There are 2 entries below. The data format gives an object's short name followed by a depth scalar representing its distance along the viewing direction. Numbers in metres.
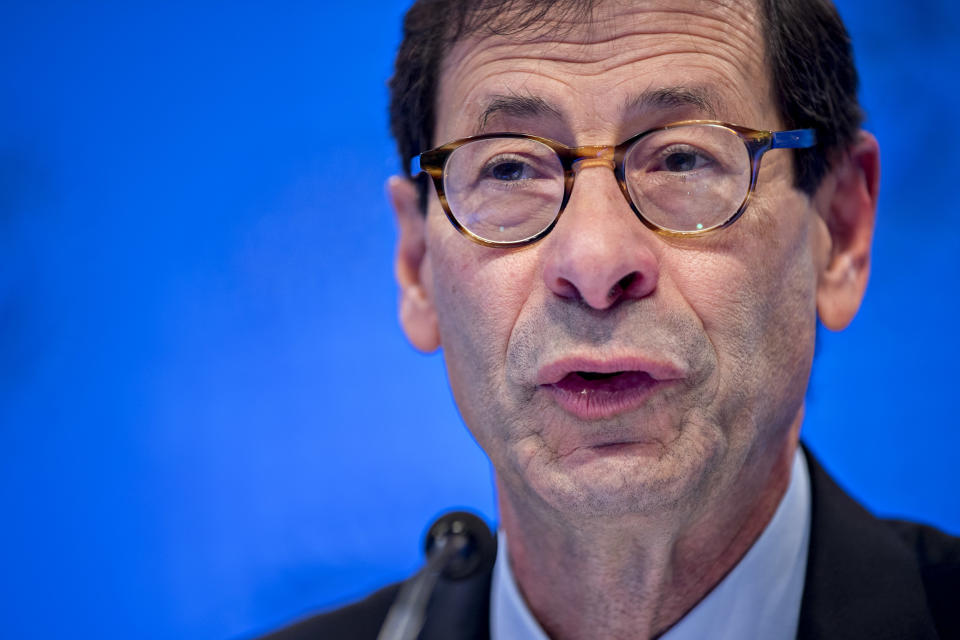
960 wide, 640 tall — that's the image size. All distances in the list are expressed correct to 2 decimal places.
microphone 1.47
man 1.49
